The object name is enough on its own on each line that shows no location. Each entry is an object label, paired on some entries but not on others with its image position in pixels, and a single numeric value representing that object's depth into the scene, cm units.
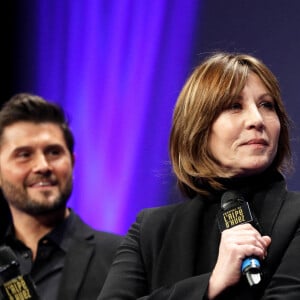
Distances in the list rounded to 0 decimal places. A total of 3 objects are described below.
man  584
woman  515
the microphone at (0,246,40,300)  528
